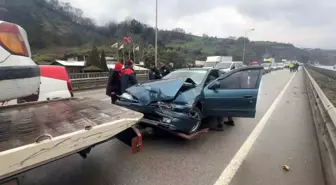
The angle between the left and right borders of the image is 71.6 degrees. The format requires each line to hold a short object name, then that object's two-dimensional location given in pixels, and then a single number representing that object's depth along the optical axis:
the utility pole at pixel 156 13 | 19.24
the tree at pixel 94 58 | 49.76
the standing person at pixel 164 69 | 10.04
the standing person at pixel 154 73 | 9.70
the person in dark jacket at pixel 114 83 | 6.97
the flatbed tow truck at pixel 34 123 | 1.82
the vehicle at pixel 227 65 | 18.81
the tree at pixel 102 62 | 48.81
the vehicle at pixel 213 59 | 22.13
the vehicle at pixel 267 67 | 37.57
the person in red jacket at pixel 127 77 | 6.80
